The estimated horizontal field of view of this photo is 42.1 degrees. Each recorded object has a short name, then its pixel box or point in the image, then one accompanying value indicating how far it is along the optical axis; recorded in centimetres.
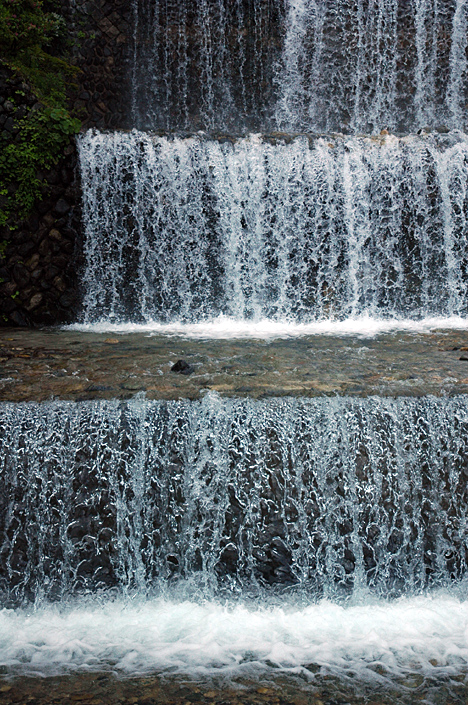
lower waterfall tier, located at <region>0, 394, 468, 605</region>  357
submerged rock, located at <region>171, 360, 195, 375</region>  443
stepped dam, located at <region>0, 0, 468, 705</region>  307
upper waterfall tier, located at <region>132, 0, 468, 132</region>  1069
